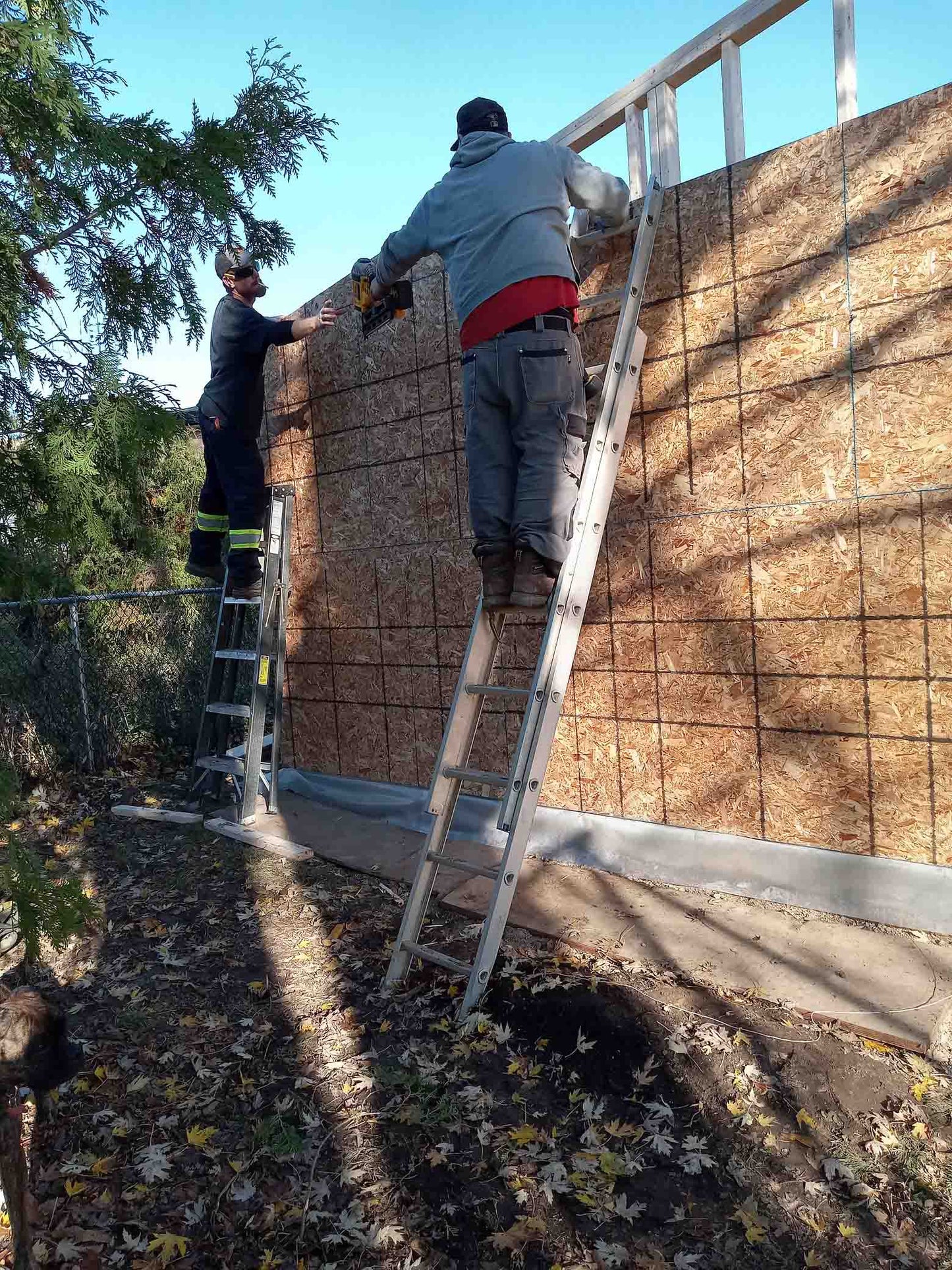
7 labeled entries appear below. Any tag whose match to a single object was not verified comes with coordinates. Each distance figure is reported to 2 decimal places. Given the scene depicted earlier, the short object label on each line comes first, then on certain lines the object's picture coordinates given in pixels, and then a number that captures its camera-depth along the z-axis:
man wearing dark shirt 5.32
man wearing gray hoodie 3.41
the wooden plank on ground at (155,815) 5.65
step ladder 5.50
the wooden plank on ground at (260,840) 4.95
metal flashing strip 3.52
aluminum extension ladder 3.28
